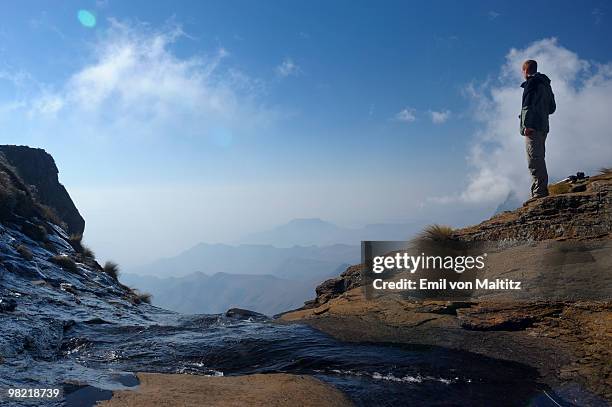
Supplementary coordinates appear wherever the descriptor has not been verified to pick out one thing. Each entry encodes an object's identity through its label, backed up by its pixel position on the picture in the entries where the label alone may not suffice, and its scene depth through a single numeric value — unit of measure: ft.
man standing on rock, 46.73
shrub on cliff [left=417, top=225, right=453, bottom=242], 47.39
